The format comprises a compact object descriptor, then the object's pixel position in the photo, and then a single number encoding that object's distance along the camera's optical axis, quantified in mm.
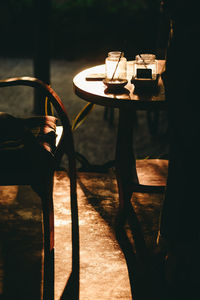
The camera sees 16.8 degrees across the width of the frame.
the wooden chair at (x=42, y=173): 3017
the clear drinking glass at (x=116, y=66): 3237
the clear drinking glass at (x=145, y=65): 3233
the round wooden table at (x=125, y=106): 3124
